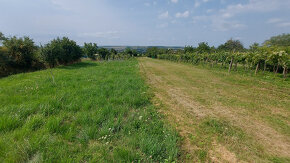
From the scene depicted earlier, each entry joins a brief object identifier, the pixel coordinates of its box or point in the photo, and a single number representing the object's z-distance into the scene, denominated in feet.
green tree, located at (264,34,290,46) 109.68
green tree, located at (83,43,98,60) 151.85
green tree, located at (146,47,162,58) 248.11
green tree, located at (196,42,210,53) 133.95
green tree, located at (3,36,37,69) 38.69
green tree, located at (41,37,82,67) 50.37
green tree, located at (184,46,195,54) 157.58
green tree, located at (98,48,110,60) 182.66
